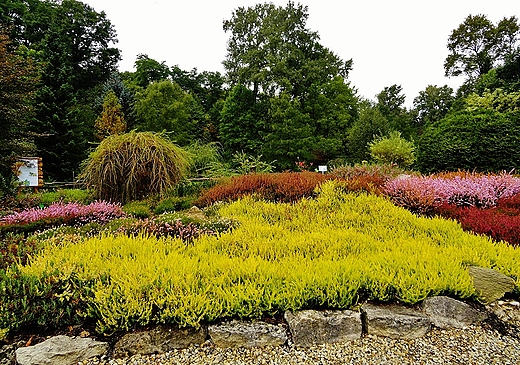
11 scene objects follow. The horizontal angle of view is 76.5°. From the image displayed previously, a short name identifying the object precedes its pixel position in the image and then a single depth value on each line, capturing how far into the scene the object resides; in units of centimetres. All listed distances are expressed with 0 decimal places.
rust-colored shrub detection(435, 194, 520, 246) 346
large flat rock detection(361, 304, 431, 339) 221
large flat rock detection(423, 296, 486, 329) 232
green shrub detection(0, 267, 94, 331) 201
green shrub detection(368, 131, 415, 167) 1243
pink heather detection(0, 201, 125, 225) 462
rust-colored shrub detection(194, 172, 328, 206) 563
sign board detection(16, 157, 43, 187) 962
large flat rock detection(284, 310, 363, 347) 213
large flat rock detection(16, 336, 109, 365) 187
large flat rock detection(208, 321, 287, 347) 208
